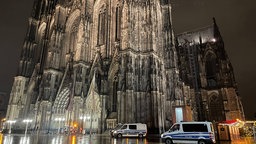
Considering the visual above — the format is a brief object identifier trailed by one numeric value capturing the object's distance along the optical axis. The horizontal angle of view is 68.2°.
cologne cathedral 23.53
